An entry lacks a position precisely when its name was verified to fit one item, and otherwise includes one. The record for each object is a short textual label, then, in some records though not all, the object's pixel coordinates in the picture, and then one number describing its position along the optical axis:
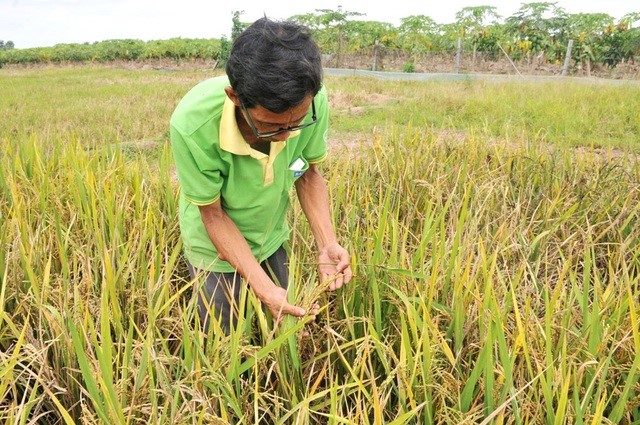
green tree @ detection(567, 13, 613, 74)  15.60
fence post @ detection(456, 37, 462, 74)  16.42
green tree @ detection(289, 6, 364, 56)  19.67
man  1.14
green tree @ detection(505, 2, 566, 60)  16.48
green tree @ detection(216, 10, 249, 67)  13.62
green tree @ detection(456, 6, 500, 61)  18.20
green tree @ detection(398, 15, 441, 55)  19.45
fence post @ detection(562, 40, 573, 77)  14.62
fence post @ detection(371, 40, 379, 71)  18.73
